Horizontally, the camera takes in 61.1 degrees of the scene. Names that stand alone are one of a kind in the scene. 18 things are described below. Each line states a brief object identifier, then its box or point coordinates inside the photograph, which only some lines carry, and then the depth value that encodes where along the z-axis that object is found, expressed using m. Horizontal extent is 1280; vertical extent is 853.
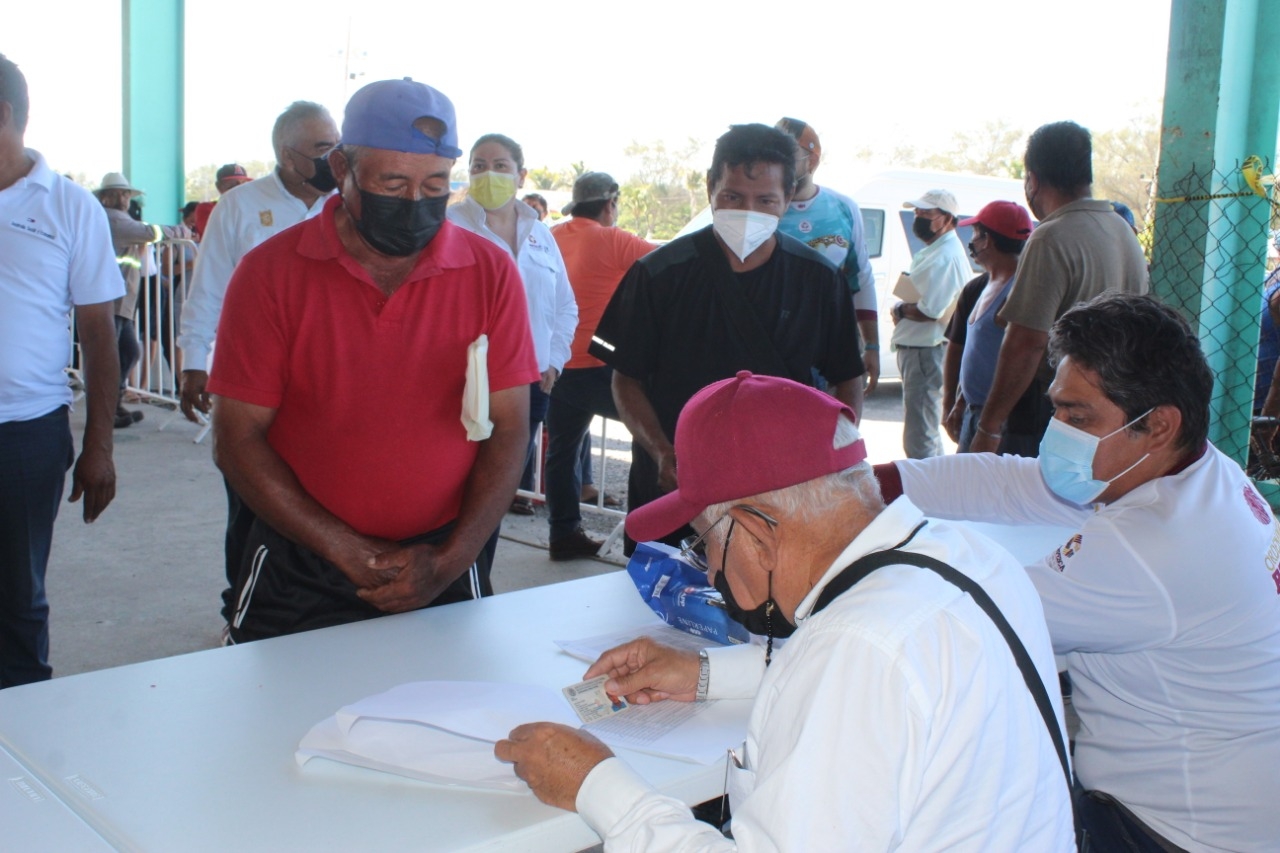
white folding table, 1.37
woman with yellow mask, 4.53
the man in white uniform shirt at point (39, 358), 2.67
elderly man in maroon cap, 1.06
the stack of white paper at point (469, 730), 1.51
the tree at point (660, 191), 40.41
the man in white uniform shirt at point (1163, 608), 1.76
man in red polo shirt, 2.19
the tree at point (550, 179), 36.66
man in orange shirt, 5.33
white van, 9.99
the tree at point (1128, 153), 36.41
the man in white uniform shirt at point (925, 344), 6.15
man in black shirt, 2.96
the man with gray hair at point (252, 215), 3.95
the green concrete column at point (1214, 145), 4.39
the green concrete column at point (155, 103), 12.38
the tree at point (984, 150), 48.31
